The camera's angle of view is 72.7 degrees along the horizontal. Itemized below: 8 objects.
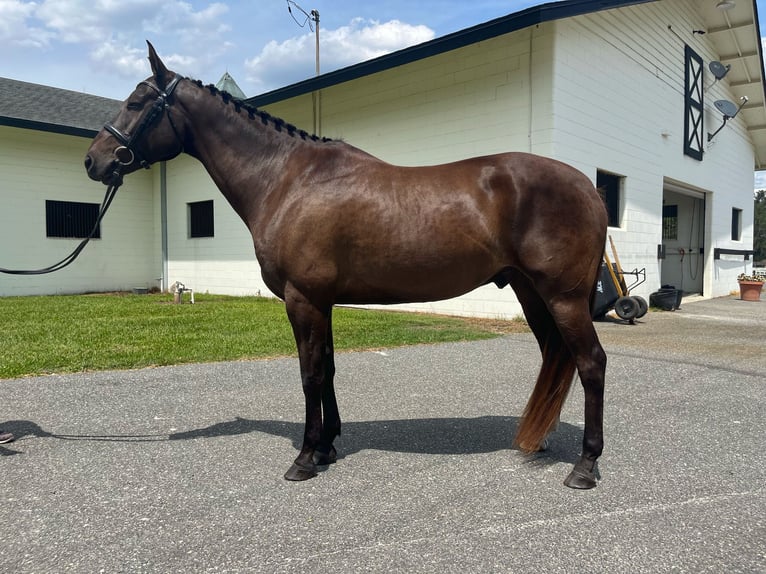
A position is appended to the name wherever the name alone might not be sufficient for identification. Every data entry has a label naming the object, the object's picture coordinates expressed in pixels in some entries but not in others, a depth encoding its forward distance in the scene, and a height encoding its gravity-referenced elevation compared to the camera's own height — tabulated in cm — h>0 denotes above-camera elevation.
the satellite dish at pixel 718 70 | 1382 +506
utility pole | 1249 +359
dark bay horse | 288 +12
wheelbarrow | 902 -71
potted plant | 1438 -78
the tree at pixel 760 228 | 4791 +323
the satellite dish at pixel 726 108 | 1377 +405
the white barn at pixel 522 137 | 935 +270
